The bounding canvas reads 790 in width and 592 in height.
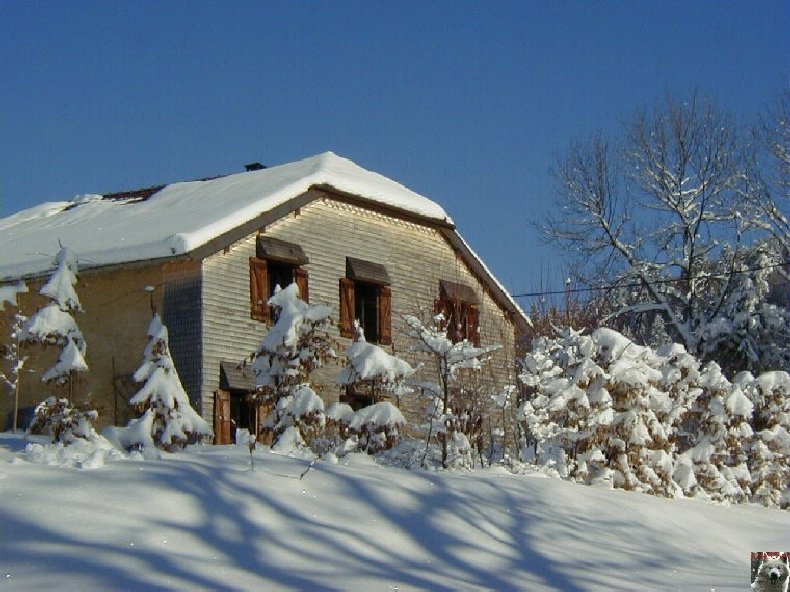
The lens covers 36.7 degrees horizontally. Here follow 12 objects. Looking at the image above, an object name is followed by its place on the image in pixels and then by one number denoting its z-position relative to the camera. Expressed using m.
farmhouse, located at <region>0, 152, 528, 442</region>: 20.83
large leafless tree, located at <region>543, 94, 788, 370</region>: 34.09
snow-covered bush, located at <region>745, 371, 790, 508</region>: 21.12
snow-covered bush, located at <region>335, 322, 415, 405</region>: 16.81
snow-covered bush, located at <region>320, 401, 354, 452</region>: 16.39
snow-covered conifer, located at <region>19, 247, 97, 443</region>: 16.84
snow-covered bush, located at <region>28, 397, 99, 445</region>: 14.80
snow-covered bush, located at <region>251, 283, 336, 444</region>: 16.30
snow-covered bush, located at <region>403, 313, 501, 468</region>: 15.79
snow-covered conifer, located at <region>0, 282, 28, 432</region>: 19.27
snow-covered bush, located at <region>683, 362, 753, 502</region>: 20.20
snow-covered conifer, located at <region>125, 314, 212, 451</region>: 15.59
